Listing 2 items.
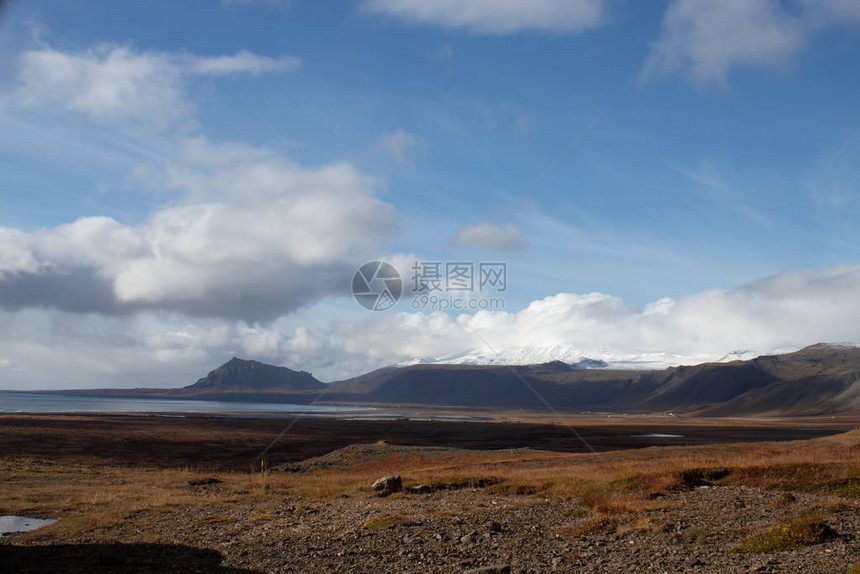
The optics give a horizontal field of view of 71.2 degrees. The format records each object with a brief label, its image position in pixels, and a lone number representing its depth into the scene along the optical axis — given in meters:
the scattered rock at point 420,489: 25.50
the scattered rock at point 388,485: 25.72
